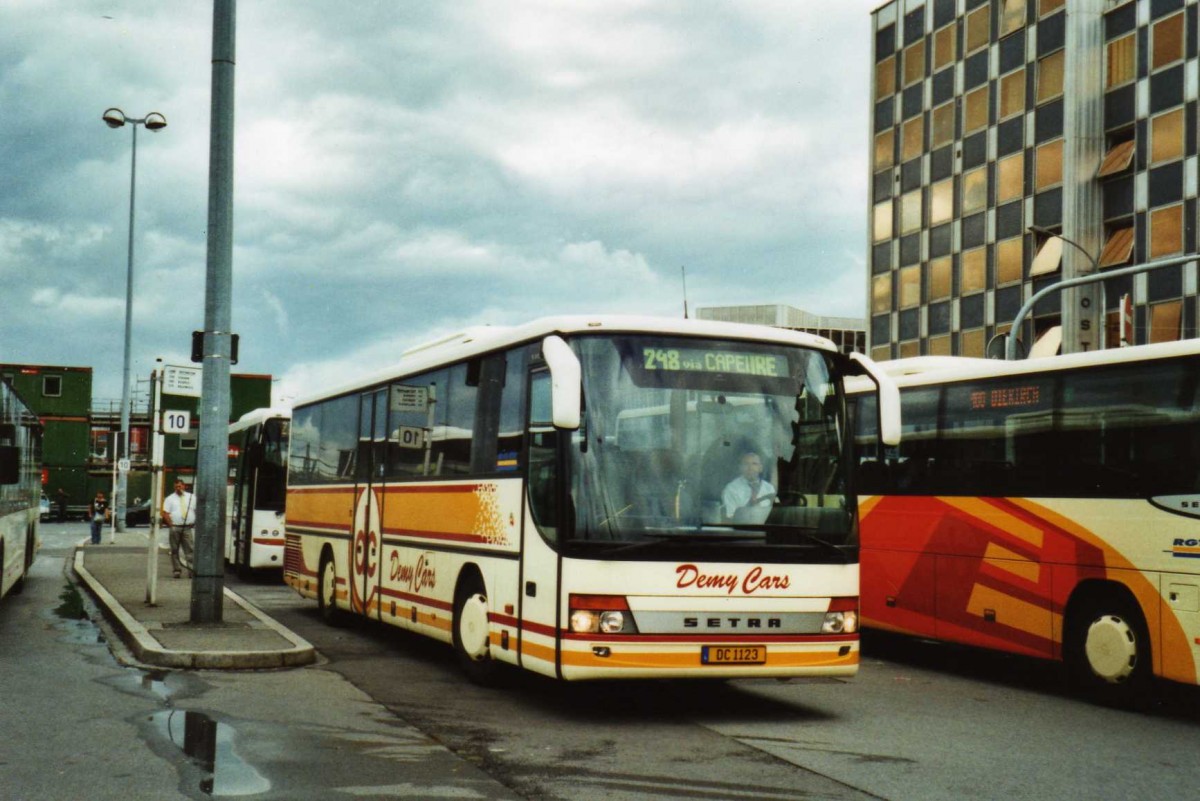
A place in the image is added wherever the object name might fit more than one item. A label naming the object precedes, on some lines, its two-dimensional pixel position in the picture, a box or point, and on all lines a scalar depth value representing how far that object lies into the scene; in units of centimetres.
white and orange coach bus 932
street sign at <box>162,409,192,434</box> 1680
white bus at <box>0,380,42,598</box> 1510
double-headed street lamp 4028
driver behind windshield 961
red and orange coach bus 1052
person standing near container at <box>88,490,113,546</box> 3822
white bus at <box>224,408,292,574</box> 2489
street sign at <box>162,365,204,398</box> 1608
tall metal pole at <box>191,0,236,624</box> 1470
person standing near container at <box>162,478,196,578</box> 2419
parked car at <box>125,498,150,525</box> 6119
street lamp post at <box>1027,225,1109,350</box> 4516
